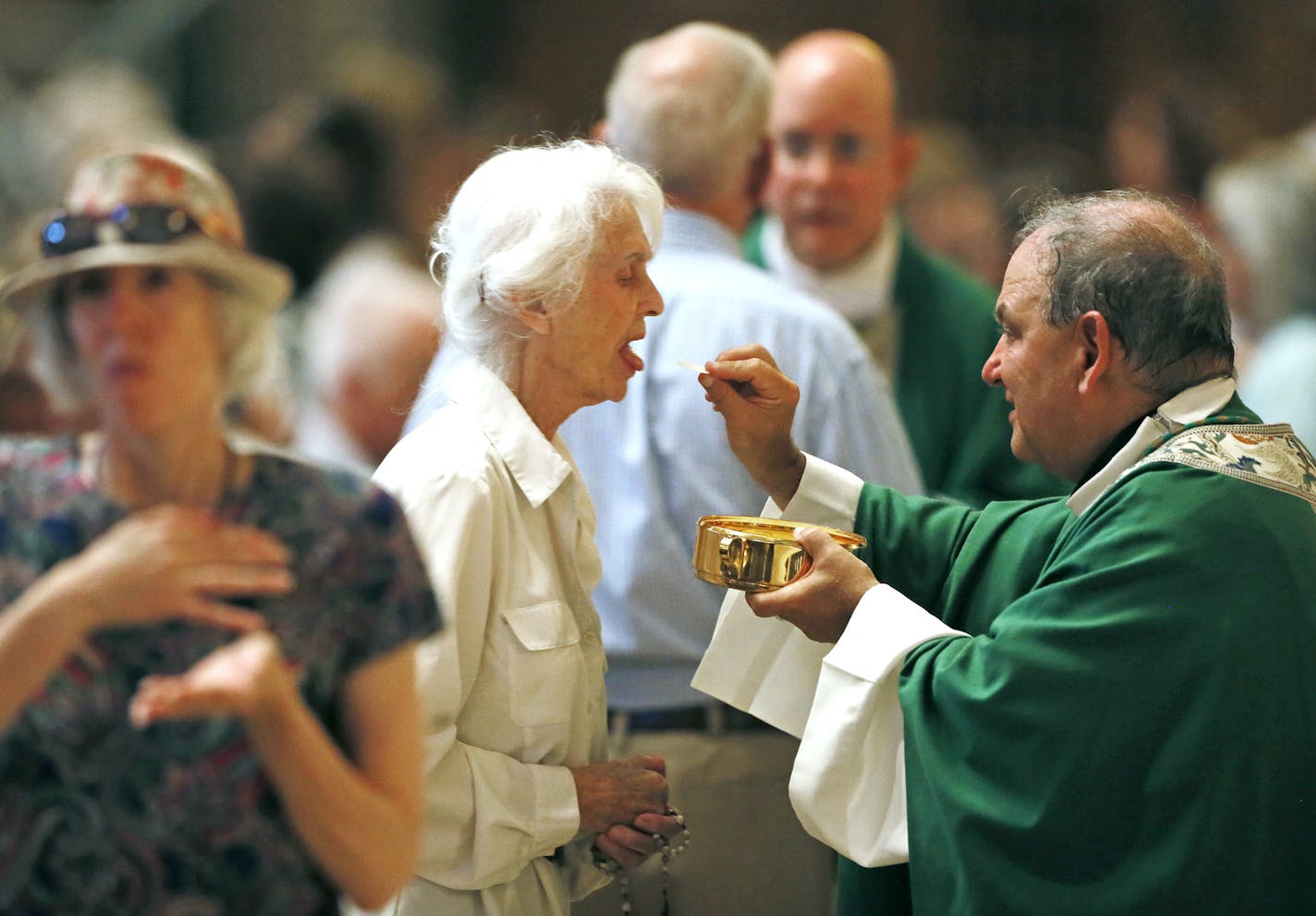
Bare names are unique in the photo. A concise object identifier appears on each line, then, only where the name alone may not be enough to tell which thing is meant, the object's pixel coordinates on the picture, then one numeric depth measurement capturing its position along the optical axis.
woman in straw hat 3.55
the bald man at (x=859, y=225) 9.27
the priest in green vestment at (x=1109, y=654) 4.97
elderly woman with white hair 5.11
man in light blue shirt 6.86
